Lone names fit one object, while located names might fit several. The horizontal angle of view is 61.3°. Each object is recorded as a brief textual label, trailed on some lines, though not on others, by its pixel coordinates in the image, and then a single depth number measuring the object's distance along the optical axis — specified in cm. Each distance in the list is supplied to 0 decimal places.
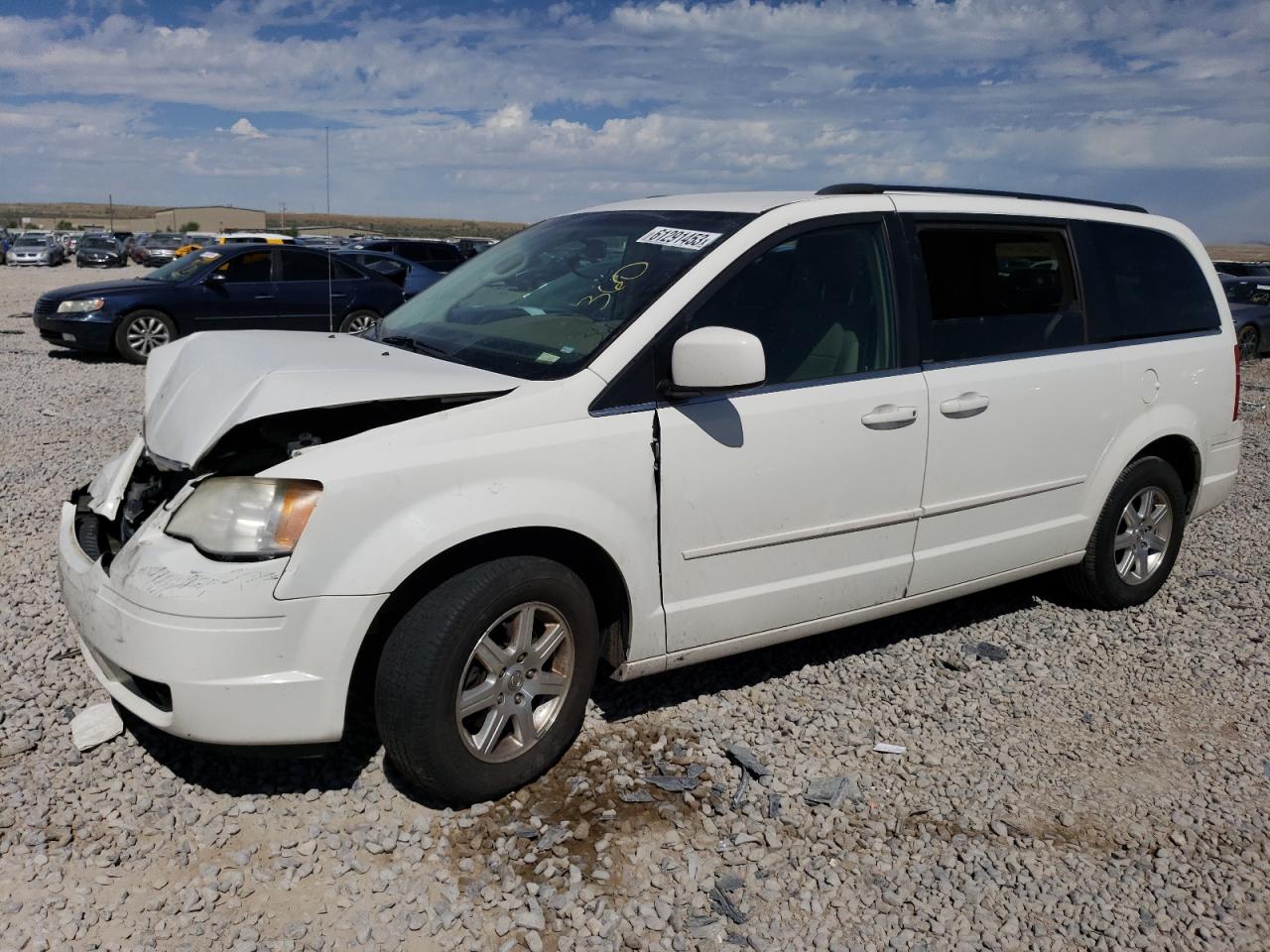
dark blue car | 1315
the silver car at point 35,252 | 4594
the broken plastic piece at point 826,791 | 349
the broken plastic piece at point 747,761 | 363
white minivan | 299
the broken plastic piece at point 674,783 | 353
